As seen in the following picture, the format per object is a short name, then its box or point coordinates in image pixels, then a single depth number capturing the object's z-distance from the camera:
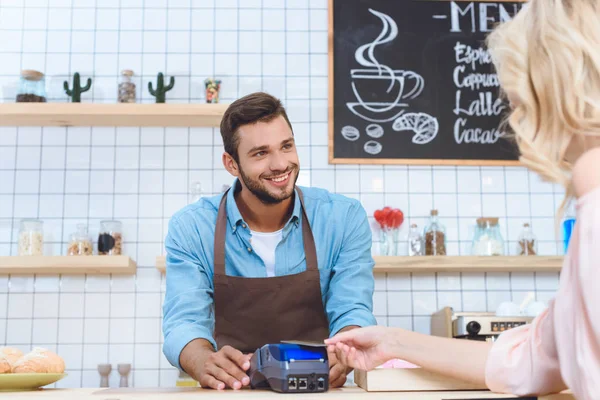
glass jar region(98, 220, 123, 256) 3.54
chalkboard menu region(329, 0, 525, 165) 3.82
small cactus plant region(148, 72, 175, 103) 3.65
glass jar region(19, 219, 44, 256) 3.52
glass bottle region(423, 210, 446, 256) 3.62
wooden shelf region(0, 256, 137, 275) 3.39
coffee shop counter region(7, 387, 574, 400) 1.24
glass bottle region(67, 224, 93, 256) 3.52
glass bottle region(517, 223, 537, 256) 3.67
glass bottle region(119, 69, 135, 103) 3.64
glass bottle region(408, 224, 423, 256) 3.64
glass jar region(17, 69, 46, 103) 3.57
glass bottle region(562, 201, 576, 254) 3.58
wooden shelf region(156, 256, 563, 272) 3.48
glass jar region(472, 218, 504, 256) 3.62
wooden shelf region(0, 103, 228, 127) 3.48
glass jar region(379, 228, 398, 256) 3.63
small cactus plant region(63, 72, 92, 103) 3.64
